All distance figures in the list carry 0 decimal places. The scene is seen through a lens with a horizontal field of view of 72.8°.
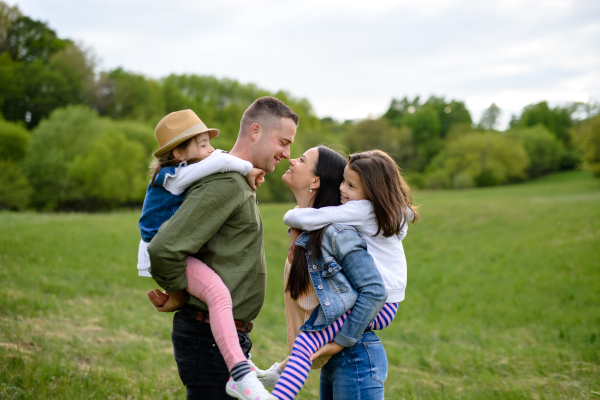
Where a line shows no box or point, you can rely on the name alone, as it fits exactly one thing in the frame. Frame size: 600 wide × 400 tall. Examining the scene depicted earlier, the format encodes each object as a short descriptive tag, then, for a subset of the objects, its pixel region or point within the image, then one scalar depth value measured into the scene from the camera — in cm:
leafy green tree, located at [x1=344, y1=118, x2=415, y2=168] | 6856
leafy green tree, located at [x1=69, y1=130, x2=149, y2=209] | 4401
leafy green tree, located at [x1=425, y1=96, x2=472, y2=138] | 10119
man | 233
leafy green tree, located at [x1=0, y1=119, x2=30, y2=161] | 4338
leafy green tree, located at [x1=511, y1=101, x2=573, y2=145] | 8178
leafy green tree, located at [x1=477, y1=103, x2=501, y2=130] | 9875
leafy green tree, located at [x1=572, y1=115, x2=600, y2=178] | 2364
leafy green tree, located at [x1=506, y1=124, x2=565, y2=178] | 7019
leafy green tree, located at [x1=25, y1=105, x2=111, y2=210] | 4312
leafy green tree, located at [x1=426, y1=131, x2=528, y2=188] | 6412
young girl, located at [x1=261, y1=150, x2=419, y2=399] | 262
